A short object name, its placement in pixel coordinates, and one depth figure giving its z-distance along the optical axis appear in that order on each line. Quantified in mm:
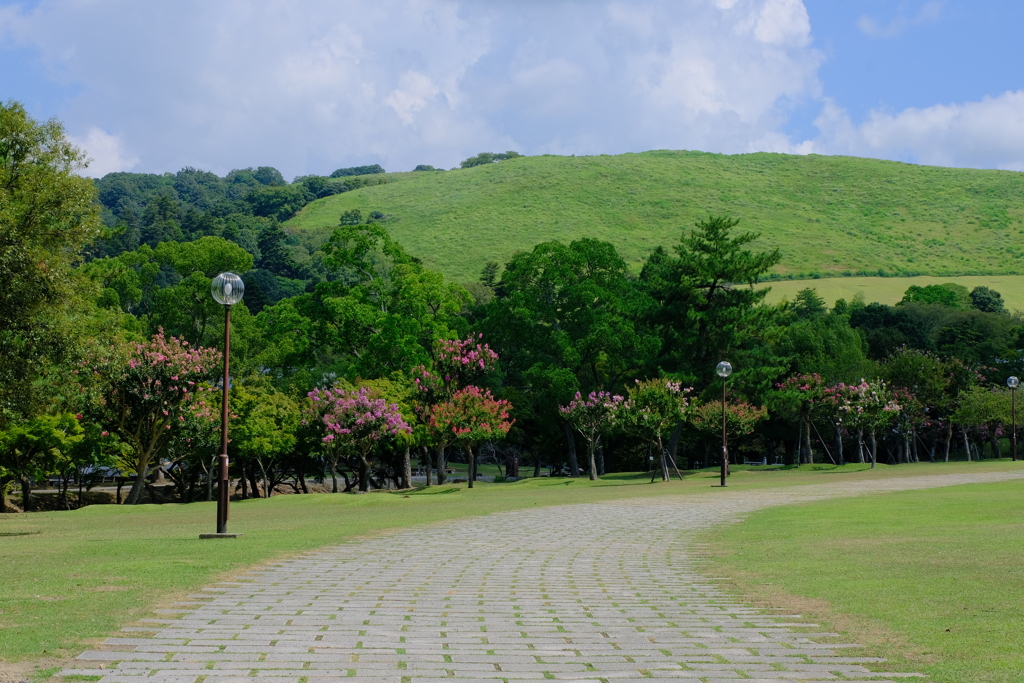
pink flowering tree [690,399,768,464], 49969
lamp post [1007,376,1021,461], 48906
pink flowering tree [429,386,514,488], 40219
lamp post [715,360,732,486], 34906
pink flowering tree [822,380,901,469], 49603
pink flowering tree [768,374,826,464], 52969
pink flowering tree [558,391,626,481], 42438
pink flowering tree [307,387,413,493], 38969
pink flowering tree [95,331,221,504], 34969
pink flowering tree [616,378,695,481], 41156
